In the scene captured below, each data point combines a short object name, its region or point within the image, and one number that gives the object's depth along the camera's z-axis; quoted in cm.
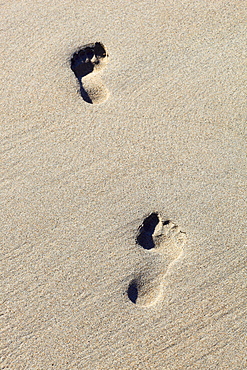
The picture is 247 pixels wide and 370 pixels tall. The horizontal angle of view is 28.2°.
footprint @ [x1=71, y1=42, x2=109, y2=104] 288
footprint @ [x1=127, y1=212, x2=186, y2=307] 242
